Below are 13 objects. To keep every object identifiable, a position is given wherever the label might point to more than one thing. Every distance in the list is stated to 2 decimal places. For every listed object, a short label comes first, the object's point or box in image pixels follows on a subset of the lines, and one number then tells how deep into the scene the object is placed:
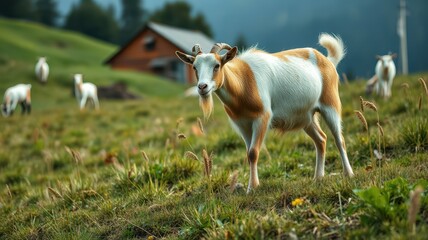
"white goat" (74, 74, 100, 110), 21.81
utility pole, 33.06
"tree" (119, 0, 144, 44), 128.38
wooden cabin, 61.09
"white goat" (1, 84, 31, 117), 17.05
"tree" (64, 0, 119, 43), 112.19
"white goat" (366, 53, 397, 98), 12.40
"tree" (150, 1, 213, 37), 105.38
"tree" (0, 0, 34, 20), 99.12
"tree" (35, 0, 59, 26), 117.50
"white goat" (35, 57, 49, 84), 15.45
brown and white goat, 5.54
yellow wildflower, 4.66
